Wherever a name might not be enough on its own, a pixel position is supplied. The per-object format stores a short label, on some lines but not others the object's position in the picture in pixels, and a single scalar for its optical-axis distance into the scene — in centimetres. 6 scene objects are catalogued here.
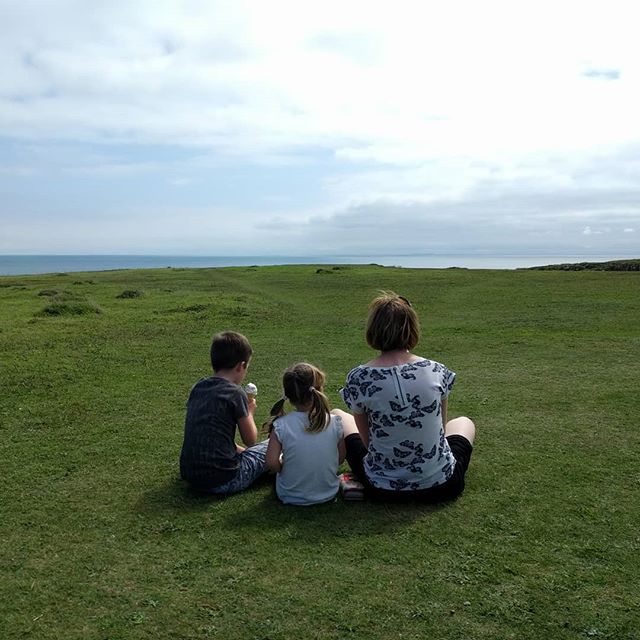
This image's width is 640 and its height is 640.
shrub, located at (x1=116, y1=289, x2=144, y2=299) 2744
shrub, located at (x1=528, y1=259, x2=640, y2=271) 4963
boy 547
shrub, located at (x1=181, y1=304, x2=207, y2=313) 2047
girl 525
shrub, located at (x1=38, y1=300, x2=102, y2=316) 1964
